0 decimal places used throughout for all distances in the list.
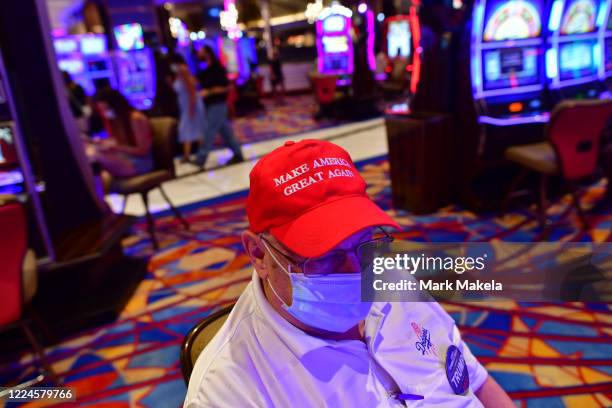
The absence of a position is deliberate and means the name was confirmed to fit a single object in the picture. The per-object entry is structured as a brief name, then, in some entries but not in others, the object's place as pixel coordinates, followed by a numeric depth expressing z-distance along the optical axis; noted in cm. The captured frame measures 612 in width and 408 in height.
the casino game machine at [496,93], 336
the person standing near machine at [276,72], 1167
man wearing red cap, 83
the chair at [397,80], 908
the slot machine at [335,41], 812
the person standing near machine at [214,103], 594
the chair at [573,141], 288
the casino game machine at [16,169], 242
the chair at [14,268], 193
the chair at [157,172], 367
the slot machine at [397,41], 957
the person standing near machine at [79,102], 529
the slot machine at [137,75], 652
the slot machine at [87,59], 654
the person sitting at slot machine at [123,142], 369
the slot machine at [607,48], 380
